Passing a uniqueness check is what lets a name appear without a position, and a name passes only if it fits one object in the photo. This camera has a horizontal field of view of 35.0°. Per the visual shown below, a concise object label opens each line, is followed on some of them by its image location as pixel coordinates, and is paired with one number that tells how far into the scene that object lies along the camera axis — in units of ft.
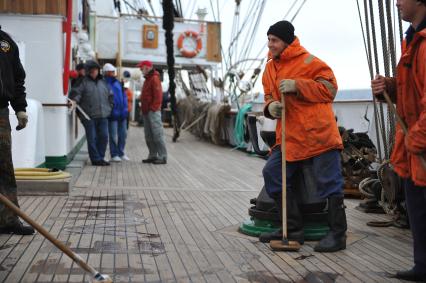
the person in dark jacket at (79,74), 33.54
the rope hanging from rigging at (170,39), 32.67
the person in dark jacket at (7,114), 15.34
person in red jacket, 34.94
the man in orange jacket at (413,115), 11.12
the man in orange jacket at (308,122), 14.82
